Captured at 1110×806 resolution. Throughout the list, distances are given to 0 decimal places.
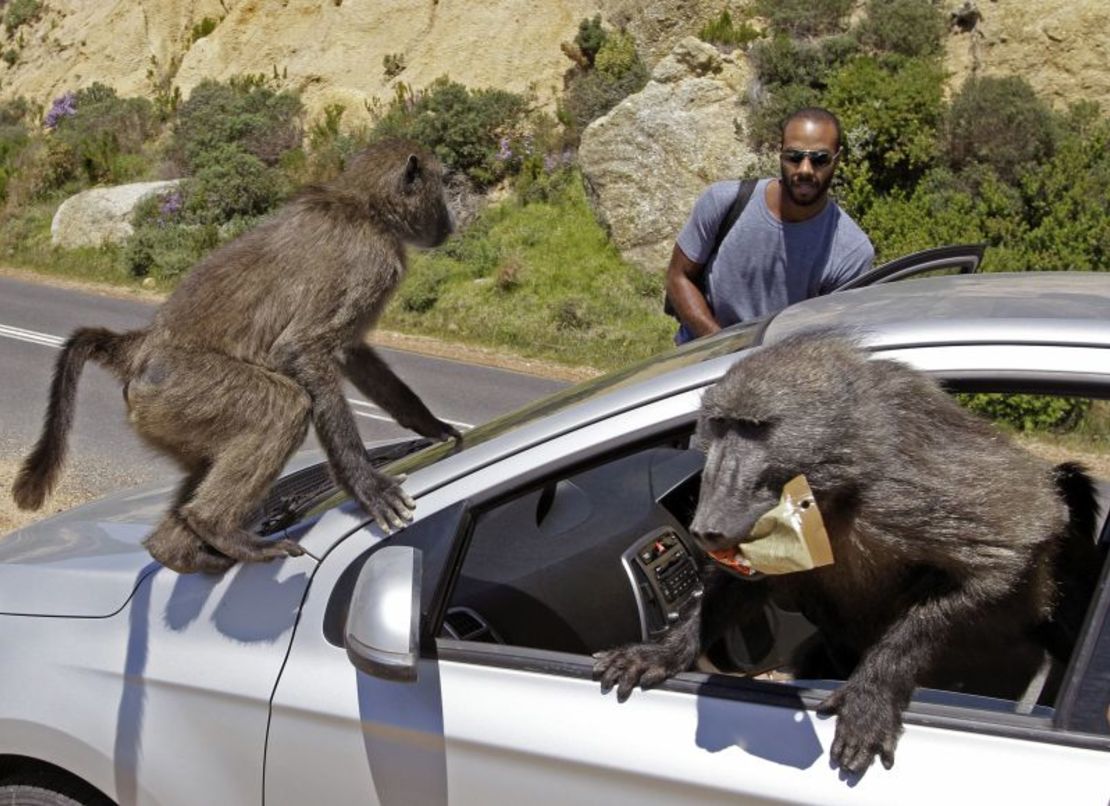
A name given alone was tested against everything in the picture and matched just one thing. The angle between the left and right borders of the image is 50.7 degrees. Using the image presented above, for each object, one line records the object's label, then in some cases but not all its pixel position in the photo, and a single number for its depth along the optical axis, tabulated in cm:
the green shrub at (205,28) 2855
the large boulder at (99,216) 2064
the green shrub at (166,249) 1845
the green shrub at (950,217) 1415
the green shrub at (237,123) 2267
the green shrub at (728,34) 1903
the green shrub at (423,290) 1641
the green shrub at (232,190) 2052
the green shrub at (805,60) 1736
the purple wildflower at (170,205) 2056
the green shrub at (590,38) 2161
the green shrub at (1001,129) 1509
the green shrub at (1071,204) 1317
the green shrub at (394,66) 2441
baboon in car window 235
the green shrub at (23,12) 3312
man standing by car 459
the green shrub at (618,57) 2097
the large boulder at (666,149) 1709
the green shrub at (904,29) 1738
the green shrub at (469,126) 2014
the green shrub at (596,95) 2016
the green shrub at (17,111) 2970
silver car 220
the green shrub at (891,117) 1564
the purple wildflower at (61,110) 2767
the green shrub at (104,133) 2438
